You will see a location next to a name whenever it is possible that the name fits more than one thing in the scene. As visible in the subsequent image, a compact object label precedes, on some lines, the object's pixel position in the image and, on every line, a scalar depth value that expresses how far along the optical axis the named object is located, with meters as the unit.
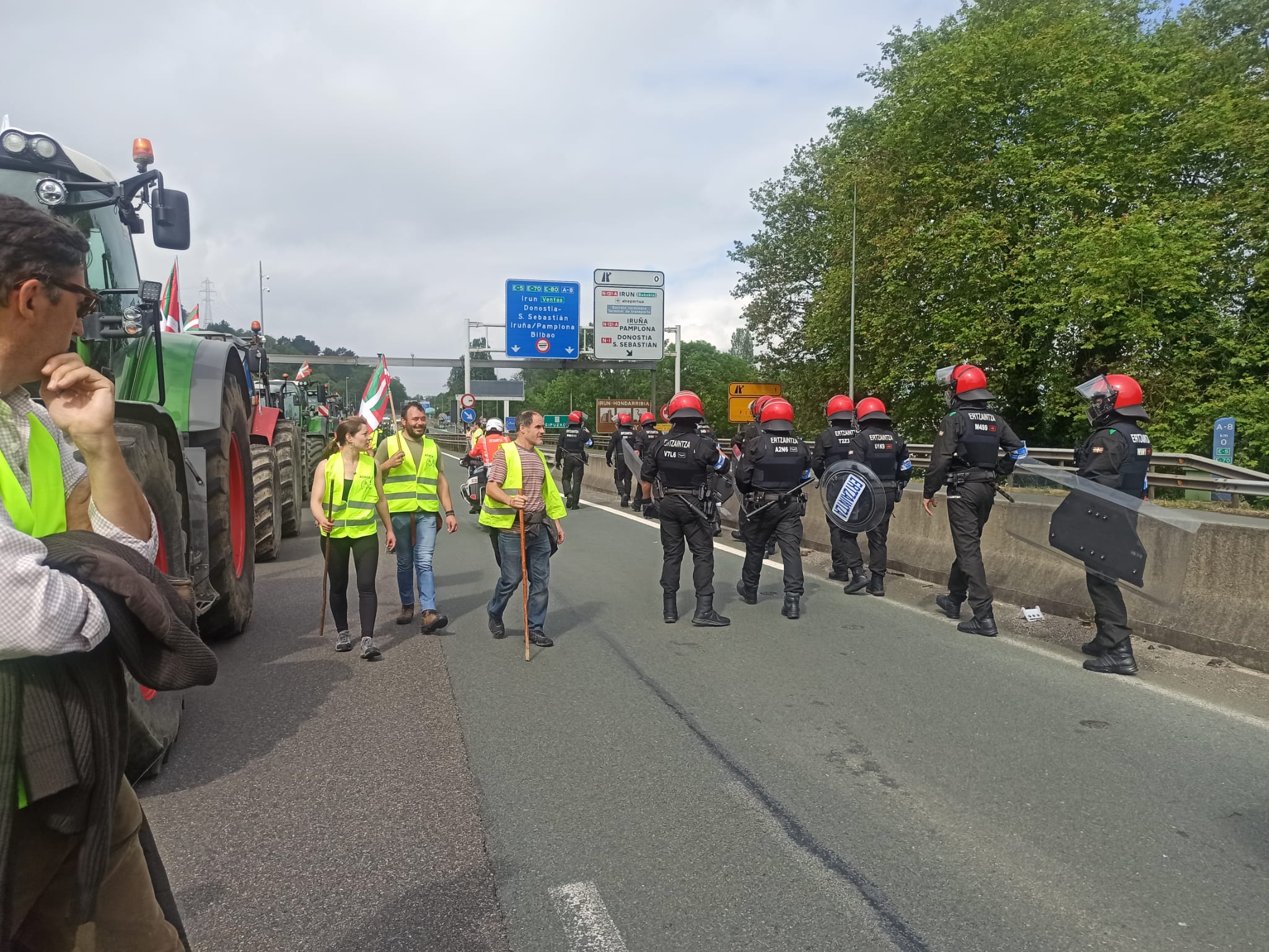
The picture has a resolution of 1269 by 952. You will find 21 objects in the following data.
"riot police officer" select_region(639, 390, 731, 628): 8.14
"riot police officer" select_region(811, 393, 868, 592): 10.20
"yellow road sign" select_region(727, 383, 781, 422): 26.23
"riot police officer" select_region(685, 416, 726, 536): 8.49
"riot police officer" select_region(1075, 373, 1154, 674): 6.28
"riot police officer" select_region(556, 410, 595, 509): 19.41
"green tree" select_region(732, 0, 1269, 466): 22.78
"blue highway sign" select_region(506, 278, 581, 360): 27.20
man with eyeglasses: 1.48
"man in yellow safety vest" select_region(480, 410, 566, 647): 7.21
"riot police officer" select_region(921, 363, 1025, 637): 7.75
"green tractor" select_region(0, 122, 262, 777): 4.60
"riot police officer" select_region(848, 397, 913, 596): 9.47
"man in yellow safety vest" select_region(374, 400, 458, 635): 7.68
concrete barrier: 6.27
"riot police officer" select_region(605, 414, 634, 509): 19.61
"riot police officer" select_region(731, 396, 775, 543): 9.53
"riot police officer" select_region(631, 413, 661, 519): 16.75
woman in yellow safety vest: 6.89
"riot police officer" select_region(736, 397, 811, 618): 8.63
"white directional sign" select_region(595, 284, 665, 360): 26.50
